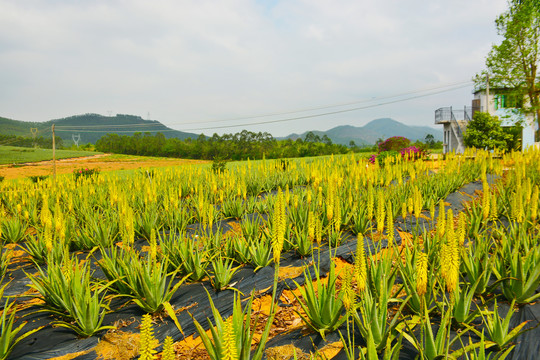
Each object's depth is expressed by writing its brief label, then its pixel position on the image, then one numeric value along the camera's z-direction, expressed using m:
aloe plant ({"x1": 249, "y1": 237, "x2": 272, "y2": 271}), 4.09
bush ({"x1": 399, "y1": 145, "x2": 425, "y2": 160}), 15.35
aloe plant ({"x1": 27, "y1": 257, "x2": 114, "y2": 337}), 2.86
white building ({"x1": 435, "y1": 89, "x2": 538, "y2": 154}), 29.10
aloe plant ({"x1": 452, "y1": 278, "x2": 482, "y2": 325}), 2.50
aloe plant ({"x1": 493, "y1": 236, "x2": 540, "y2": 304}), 2.96
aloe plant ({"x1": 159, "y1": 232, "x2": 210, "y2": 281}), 3.81
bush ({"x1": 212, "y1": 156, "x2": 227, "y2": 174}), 13.49
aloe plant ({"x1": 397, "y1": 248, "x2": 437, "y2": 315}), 2.75
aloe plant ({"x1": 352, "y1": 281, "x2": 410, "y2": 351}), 2.29
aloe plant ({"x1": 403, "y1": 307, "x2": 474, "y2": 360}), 2.01
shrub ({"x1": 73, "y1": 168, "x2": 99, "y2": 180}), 13.84
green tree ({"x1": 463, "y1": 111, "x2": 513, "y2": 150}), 25.48
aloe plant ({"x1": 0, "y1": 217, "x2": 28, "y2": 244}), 6.07
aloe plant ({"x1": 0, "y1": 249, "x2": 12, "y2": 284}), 4.39
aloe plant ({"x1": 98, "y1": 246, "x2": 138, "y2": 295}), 3.43
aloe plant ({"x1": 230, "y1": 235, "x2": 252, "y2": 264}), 4.25
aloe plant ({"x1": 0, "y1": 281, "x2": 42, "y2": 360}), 2.57
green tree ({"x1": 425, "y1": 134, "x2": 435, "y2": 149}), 82.78
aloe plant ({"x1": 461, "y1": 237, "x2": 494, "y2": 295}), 3.03
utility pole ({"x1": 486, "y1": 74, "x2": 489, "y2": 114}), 27.45
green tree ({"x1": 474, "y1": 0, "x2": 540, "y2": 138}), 26.27
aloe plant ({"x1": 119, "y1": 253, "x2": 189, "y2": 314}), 3.14
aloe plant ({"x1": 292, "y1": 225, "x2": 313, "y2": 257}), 4.26
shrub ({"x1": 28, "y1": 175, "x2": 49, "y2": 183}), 14.12
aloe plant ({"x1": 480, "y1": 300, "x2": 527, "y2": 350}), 2.29
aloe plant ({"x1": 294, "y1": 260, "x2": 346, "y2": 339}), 2.60
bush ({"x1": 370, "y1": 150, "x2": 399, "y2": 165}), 15.37
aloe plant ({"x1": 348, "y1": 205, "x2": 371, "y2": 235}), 5.03
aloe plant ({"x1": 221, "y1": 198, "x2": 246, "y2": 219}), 6.72
